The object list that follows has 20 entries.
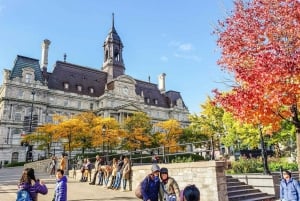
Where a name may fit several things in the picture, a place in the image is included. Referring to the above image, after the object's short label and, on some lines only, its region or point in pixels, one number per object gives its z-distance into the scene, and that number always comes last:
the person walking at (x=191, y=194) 3.01
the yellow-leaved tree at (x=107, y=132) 44.73
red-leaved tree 9.96
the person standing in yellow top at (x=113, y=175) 16.50
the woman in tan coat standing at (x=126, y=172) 15.52
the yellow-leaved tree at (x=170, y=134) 52.61
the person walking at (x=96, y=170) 18.75
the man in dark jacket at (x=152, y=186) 5.51
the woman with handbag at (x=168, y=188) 5.48
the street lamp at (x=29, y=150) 35.28
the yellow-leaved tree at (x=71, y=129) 42.81
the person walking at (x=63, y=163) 20.50
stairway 12.81
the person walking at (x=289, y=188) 8.20
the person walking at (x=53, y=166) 22.68
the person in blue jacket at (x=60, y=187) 6.99
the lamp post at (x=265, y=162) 15.36
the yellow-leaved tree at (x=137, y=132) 48.22
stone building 55.56
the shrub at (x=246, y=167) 18.33
